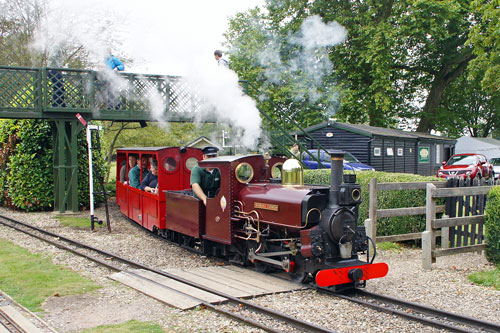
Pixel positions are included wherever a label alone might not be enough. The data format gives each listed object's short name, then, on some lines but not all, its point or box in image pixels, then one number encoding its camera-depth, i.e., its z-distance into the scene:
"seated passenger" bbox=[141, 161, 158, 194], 11.04
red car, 21.44
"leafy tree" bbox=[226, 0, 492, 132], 21.27
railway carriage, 10.46
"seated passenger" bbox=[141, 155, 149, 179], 12.01
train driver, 8.50
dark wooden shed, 20.64
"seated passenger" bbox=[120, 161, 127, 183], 14.20
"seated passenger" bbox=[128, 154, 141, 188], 12.29
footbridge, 13.77
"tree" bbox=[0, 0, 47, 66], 21.94
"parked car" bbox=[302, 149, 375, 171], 17.44
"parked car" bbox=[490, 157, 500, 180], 25.61
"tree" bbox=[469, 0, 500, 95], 16.00
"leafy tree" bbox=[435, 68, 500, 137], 31.43
